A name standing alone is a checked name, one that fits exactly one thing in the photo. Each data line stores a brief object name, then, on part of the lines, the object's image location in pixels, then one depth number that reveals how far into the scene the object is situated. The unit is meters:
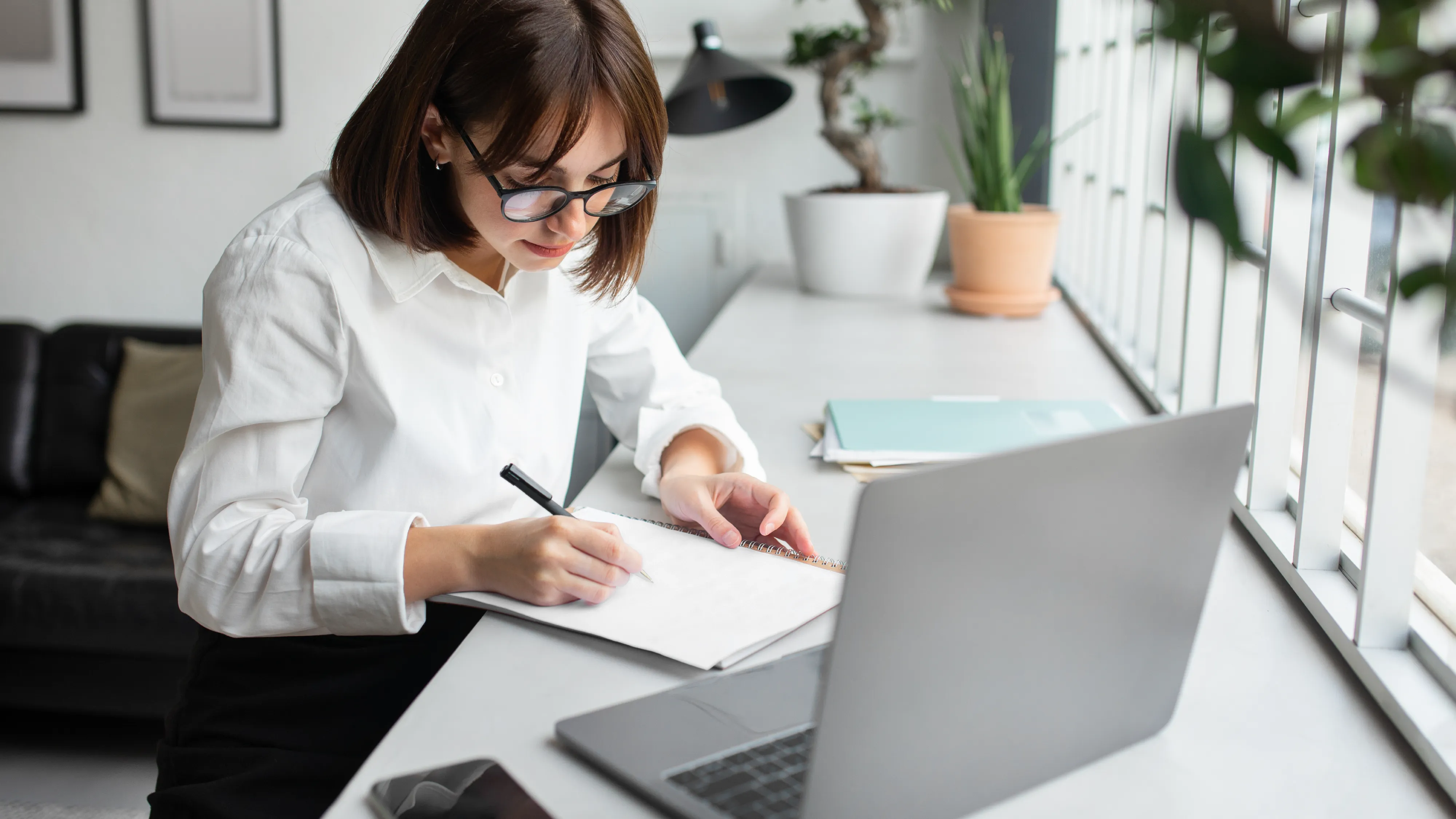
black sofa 2.12
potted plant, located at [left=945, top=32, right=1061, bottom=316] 2.16
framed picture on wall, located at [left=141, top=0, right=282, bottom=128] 2.85
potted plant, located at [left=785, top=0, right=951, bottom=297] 2.40
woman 0.94
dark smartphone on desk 0.63
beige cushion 2.47
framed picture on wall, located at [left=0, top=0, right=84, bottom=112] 2.87
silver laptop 0.54
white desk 0.67
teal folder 1.34
